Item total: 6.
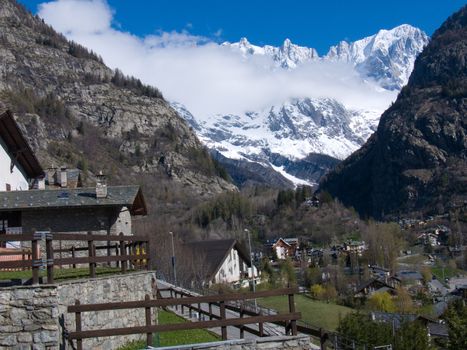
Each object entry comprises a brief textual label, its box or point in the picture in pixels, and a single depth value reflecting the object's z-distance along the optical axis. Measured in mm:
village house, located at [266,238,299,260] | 148625
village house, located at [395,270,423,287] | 114312
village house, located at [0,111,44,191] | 34562
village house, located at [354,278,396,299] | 95312
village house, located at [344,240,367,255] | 139500
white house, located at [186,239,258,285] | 88000
